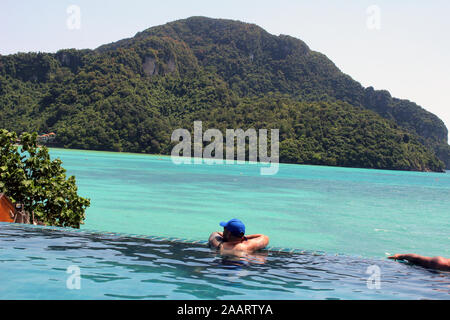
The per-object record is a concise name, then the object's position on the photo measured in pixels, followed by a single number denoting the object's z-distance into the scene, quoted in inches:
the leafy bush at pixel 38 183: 324.8
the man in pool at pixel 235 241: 247.4
